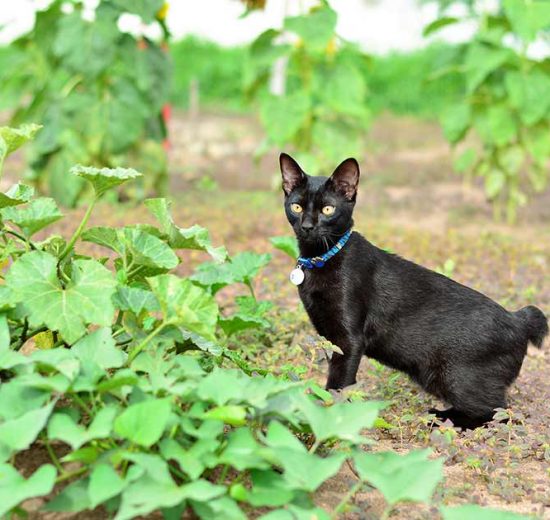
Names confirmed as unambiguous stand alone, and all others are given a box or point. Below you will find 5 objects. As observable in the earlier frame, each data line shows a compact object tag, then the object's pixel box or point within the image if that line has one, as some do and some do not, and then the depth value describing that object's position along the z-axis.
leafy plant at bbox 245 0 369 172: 7.07
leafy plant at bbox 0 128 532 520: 2.48
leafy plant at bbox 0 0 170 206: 6.95
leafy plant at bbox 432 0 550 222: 7.00
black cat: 3.73
